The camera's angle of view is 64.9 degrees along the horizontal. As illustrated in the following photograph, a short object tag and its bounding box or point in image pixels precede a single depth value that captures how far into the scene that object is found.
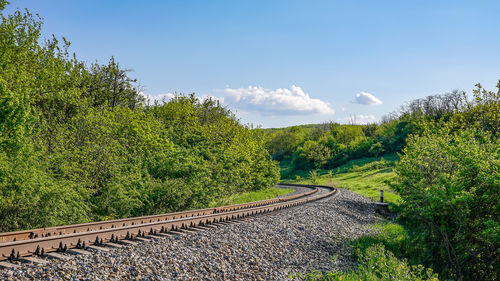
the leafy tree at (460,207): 11.66
